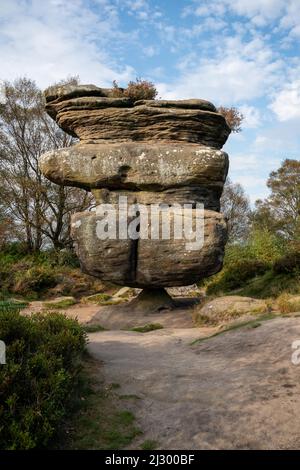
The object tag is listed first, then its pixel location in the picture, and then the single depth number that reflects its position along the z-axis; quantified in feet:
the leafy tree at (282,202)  109.09
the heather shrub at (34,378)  14.65
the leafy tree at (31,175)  90.12
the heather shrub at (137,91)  50.93
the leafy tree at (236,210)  124.02
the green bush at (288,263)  47.77
